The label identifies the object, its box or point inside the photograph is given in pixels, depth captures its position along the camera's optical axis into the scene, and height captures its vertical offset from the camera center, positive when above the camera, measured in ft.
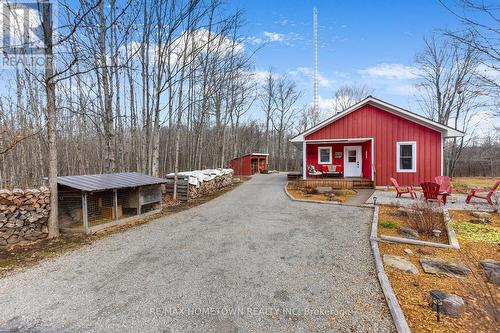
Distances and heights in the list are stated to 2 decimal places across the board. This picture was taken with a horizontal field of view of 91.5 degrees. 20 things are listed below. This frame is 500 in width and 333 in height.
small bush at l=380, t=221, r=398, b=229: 21.14 -5.46
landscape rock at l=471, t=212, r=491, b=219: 23.35 -5.12
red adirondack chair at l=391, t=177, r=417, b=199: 32.09 -4.05
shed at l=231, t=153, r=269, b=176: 91.86 -0.33
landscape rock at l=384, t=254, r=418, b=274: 13.39 -5.83
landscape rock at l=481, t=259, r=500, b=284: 12.28 -5.69
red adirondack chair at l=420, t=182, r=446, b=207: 29.37 -3.59
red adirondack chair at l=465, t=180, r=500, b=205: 27.50 -3.99
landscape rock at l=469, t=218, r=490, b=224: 21.92 -5.33
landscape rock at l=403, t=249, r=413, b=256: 15.75 -5.82
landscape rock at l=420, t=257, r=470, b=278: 13.01 -5.82
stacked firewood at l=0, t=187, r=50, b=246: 17.31 -3.77
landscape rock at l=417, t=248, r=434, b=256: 15.72 -5.85
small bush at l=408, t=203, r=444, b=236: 19.57 -4.79
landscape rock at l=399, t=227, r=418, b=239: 18.80 -5.51
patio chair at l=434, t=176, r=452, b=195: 31.99 -2.77
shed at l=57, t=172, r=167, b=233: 20.52 -3.46
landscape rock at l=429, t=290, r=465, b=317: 9.39 -5.61
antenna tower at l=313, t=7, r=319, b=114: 139.85 +49.74
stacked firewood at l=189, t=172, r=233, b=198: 39.75 -4.24
